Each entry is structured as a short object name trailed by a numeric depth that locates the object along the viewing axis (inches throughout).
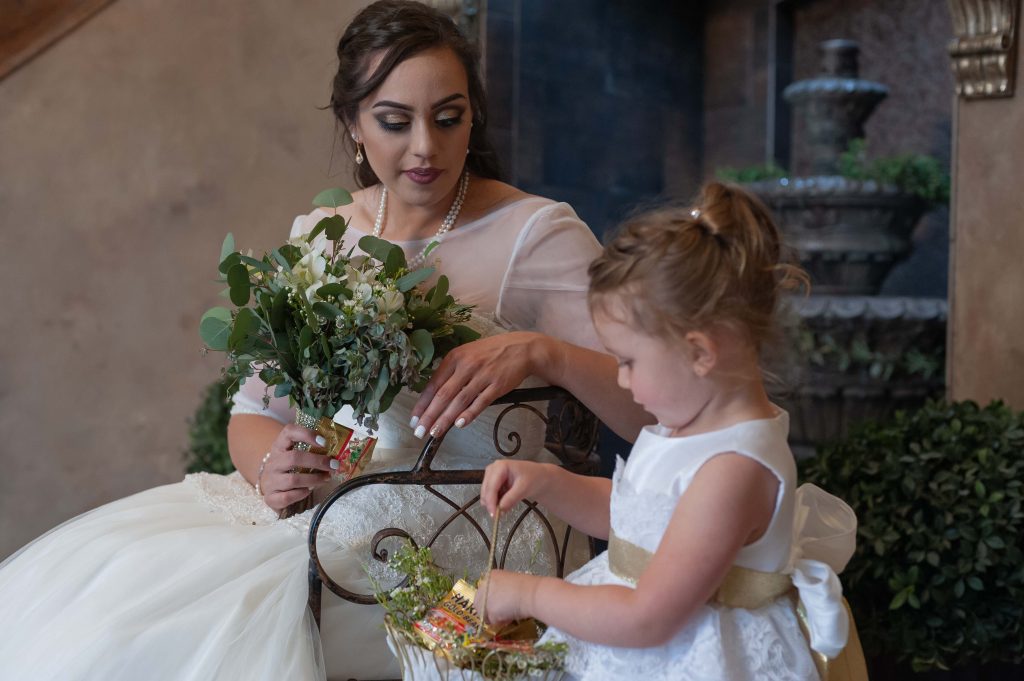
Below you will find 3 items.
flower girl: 54.5
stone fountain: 200.5
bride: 70.9
